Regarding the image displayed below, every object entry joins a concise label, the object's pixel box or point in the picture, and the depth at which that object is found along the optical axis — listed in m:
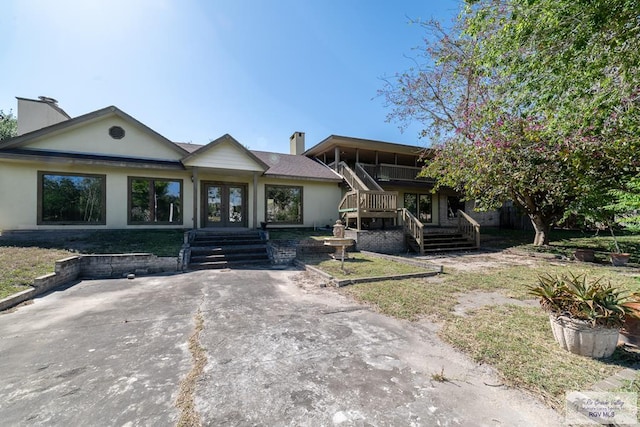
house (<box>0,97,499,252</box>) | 10.07
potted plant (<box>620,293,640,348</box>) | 3.10
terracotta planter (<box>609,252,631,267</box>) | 8.65
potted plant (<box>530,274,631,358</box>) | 2.87
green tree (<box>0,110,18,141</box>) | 22.50
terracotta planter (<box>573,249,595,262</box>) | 9.56
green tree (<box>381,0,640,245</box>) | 4.38
